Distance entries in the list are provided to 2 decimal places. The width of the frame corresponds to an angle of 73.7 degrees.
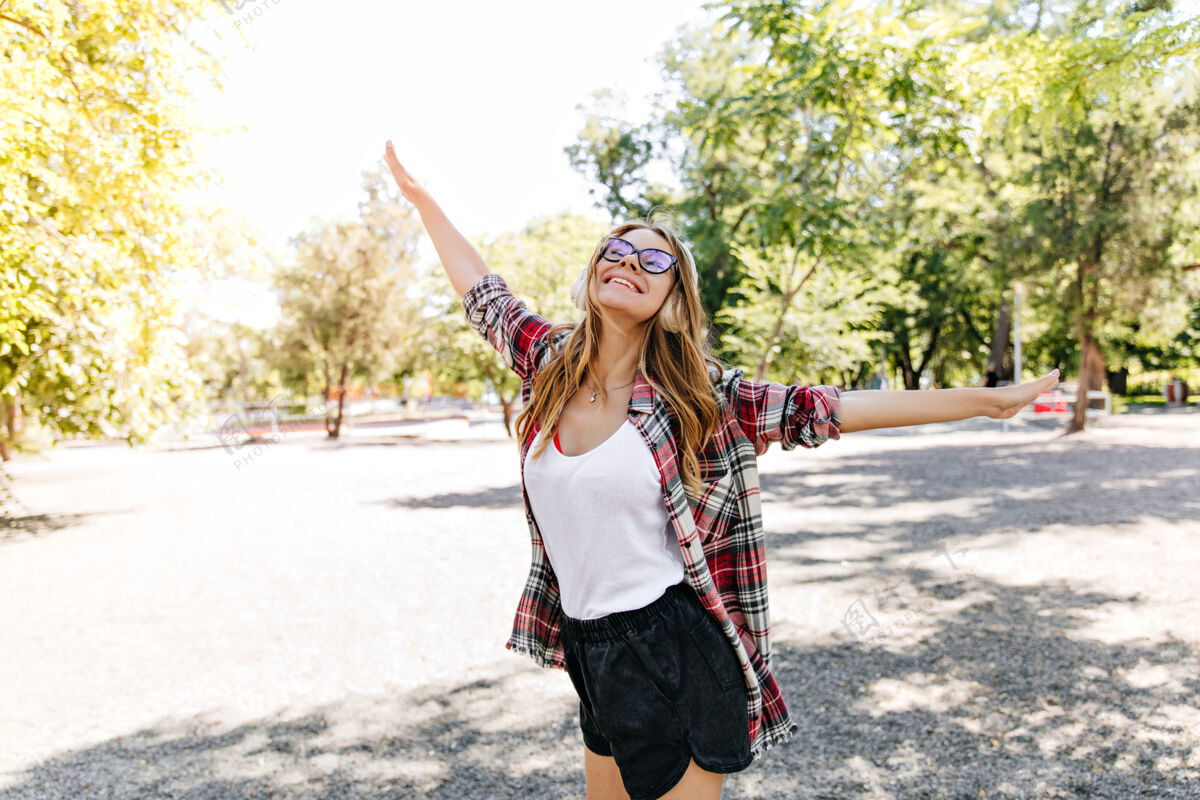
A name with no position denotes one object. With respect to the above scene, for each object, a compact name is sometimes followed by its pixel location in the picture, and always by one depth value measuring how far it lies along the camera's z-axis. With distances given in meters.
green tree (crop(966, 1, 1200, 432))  16.11
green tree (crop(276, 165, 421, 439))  30.33
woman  1.82
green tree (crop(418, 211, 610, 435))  24.05
